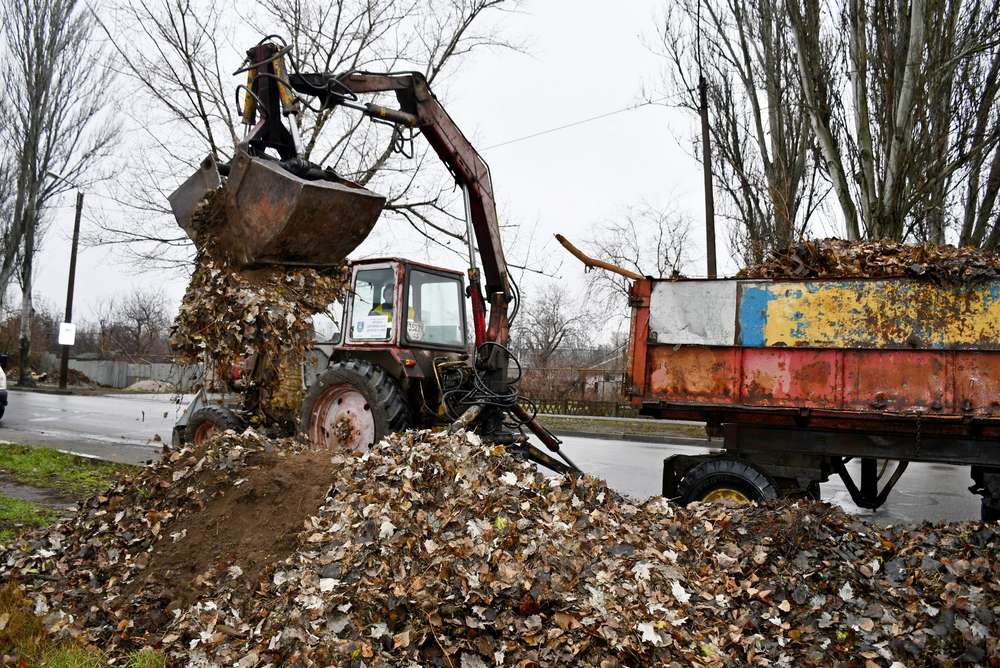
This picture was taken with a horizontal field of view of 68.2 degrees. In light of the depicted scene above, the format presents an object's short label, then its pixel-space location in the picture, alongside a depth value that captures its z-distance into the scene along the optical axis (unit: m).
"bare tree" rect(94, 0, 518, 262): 13.34
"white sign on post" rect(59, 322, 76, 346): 24.47
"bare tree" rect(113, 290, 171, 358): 34.99
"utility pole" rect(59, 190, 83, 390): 25.19
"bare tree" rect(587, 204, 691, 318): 28.55
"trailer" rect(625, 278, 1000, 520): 5.66
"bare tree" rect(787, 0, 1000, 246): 9.66
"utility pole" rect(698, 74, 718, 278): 15.29
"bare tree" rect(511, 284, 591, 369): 31.83
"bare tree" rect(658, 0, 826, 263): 12.91
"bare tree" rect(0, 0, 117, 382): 24.27
